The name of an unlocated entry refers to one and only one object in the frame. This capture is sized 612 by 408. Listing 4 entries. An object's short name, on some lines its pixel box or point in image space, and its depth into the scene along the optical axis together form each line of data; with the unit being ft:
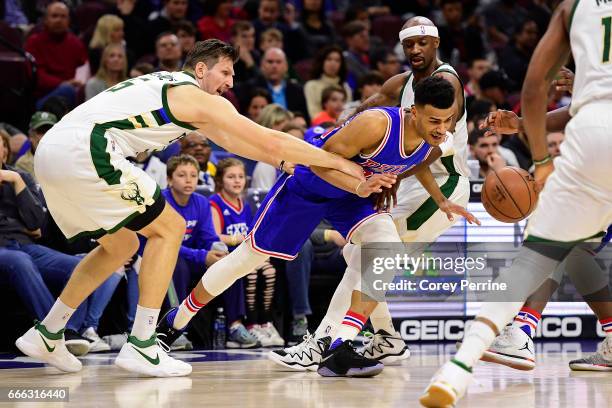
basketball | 36.96
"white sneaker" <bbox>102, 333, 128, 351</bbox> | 49.01
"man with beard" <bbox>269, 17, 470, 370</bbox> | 41.93
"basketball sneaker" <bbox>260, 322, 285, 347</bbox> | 51.37
